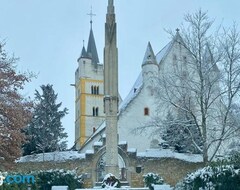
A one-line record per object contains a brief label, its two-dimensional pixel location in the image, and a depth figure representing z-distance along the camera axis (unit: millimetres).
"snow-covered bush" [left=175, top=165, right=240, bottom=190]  11367
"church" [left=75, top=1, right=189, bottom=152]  32688
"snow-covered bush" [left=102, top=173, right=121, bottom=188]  13139
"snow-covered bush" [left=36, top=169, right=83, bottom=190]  18953
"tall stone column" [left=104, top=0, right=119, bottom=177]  16297
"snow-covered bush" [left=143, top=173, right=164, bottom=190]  21891
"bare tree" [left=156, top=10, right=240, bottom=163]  20547
